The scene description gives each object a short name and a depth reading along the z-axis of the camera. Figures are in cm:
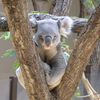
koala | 556
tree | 529
